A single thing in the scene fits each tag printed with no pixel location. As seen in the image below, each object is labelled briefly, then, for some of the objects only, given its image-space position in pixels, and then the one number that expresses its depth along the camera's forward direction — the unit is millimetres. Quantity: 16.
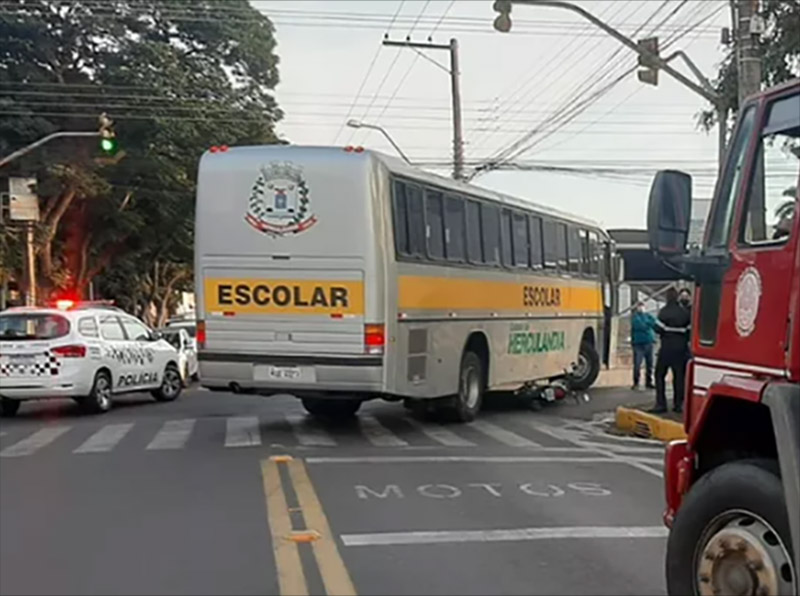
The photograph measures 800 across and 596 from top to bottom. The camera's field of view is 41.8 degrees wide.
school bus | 12312
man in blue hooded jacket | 19672
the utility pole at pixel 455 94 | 29858
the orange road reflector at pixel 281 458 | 10680
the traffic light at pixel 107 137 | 22859
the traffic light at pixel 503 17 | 14195
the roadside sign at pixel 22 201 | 29406
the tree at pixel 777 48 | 14672
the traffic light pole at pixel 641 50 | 13703
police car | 15734
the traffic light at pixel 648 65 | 14328
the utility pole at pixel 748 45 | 11375
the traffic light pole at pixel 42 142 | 23219
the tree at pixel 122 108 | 33969
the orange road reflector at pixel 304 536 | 7121
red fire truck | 4395
